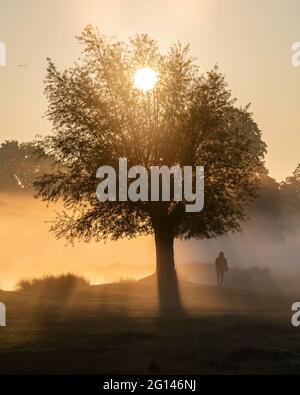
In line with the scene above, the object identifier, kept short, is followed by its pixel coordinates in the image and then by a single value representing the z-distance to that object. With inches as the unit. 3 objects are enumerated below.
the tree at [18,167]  4761.3
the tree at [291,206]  3690.9
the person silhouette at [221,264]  1955.6
